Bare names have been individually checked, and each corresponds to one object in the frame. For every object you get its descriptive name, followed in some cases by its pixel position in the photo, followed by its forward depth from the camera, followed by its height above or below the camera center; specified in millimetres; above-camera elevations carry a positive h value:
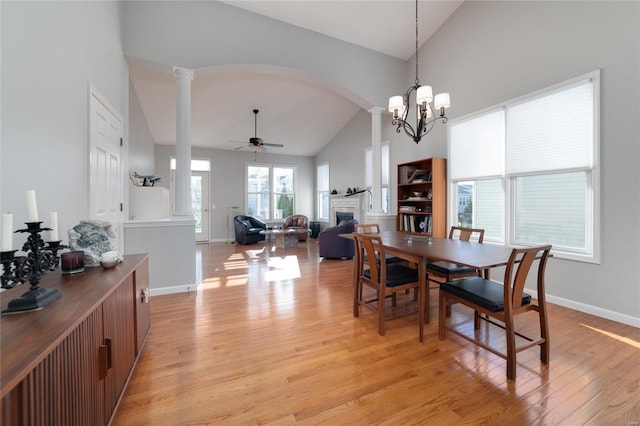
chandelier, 2453 +1047
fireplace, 6688 +91
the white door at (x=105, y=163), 2391 +502
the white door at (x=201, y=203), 7730 +261
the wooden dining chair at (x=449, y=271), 2541 -585
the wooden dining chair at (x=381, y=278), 2293 -627
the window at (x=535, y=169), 2758 +526
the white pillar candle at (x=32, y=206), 1212 +29
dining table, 1883 -341
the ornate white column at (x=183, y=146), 3422 +859
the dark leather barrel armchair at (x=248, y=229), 7219 -473
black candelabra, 1054 -272
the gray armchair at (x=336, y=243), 5262 -637
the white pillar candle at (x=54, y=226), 1500 -79
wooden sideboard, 740 -505
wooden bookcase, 4215 +247
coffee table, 6531 -679
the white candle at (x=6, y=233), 1084 -85
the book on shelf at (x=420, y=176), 4430 +605
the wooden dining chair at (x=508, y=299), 1733 -641
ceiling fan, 5324 +1354
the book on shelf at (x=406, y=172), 4711 +700
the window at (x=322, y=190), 8391 +691
